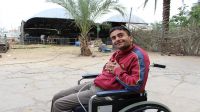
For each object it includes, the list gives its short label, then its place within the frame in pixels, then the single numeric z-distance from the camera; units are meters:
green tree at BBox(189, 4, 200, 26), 7.75
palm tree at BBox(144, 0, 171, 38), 7.83
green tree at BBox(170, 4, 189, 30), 8.31
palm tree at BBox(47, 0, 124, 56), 6.77
